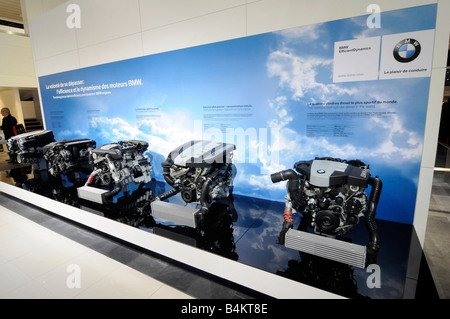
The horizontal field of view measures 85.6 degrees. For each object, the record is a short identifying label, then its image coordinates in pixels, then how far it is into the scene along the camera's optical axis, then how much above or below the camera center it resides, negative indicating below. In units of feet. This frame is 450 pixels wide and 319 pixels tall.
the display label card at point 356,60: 7.31 +1.54
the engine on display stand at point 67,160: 13.35 -2.35
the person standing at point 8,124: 23.30 -0.38
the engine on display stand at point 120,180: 9.95 -2.90
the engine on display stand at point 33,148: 15.65 -1.87
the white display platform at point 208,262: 5.54 -4.00
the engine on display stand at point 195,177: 8.00 -2.28
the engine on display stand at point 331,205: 5.94 -2.47
